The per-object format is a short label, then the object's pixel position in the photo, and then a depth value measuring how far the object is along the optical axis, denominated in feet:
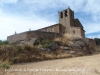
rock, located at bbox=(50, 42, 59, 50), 23.38
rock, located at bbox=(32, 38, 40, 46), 26.27
